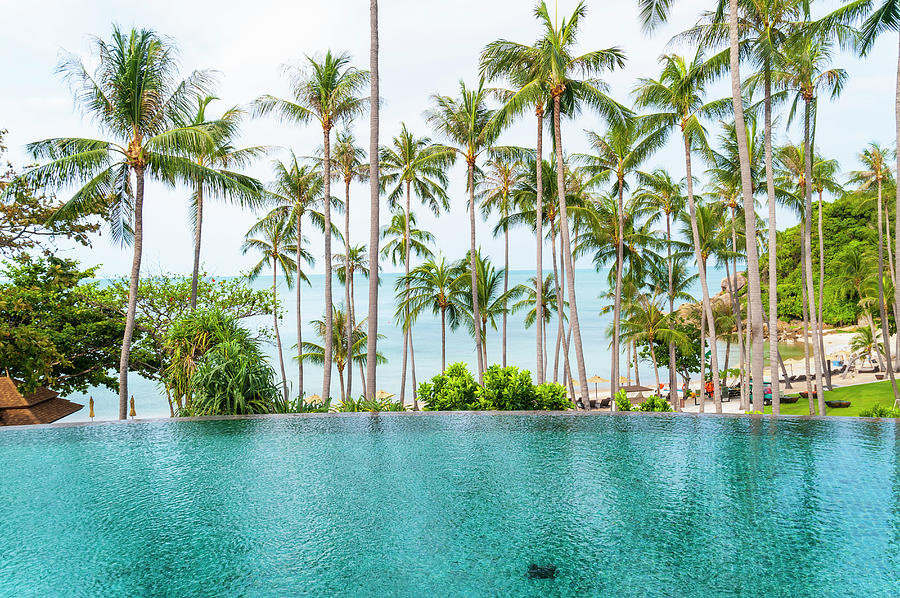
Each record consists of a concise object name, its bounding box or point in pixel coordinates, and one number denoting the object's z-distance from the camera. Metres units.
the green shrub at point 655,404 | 10.48
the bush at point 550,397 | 9.98
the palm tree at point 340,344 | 25.56
